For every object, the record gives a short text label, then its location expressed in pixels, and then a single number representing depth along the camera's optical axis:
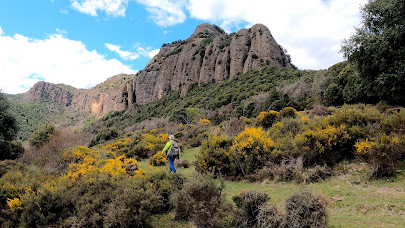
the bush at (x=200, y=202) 4.39
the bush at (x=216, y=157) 8.46
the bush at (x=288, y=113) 14.82
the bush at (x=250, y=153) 7.87
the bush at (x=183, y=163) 11.00
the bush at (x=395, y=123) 6.83
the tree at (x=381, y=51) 10.86
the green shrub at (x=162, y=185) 5.58
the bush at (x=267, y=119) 14.70
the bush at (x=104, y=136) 37.03
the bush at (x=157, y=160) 12.25
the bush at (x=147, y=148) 15.85
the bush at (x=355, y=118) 7.99
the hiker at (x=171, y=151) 8.16
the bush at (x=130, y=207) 4.42
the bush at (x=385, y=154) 5.84
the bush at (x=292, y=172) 6.65
